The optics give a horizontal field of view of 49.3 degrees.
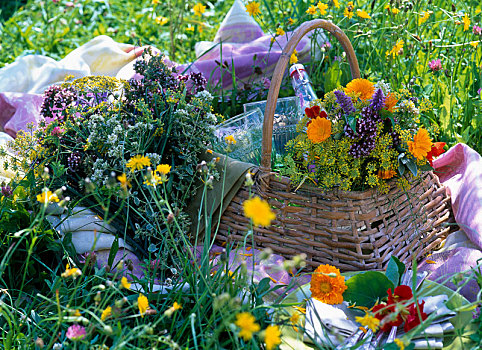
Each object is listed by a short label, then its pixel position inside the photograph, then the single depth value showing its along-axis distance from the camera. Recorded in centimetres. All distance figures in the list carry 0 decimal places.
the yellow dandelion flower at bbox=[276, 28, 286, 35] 227
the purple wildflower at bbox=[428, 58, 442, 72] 212
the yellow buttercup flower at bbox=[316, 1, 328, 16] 201
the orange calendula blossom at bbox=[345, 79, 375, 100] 149
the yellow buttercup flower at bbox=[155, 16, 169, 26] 303
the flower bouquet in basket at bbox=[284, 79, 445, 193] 145
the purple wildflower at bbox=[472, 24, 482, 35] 227
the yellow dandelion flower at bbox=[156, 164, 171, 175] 114
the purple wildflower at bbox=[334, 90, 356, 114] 147
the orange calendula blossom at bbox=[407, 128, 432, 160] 145
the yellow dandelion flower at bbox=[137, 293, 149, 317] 102
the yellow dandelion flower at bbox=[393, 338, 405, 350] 97
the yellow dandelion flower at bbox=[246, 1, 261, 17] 220
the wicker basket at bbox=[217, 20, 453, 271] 148
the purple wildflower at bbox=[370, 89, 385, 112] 146
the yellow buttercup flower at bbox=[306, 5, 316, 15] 208
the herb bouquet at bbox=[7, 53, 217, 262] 154
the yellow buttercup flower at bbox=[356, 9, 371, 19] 214
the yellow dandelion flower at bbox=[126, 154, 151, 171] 119
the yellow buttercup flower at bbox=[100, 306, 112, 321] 102
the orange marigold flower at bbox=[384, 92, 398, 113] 149
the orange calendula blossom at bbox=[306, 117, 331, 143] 145
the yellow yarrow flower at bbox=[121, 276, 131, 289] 101
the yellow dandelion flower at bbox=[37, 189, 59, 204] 106
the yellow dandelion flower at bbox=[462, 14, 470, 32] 219
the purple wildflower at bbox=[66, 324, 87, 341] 100
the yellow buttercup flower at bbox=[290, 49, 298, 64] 208
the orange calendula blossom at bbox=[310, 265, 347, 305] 124
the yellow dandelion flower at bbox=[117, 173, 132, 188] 102
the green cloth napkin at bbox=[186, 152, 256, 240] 159
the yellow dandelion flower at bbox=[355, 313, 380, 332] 102
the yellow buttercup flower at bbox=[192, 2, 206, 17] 279
